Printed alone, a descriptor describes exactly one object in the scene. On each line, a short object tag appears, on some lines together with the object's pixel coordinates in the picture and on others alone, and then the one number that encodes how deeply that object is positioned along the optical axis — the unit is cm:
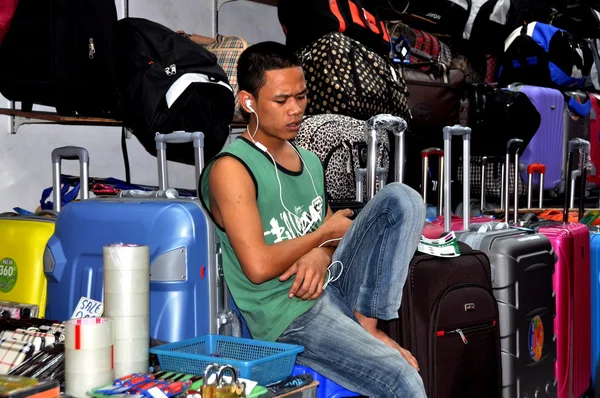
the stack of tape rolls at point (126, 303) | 298
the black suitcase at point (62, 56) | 396
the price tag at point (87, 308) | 331
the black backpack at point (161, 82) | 396
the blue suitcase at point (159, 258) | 326
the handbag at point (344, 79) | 439
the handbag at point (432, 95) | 499
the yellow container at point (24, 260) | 359
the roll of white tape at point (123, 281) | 299
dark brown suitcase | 336
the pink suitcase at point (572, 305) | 399
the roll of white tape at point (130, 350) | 297
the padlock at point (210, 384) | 276
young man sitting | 313
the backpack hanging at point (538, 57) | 650
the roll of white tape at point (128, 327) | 298
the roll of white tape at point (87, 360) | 282
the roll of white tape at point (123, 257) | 299
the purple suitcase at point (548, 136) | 584
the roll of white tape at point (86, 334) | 282
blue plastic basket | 295
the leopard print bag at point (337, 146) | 414
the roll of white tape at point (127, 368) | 297
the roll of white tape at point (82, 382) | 282
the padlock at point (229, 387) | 277
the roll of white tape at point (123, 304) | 299
